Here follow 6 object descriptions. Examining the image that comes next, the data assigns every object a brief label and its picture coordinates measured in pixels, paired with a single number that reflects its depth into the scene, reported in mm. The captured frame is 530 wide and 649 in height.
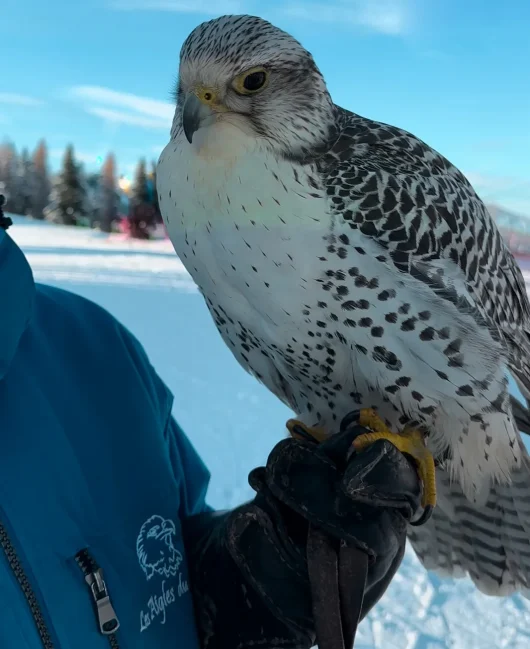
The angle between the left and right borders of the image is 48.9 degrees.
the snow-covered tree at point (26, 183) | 32706
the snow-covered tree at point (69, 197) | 29953
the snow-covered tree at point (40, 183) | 32638
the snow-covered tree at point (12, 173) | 31766
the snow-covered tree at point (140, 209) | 23900
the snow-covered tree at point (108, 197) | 29375
